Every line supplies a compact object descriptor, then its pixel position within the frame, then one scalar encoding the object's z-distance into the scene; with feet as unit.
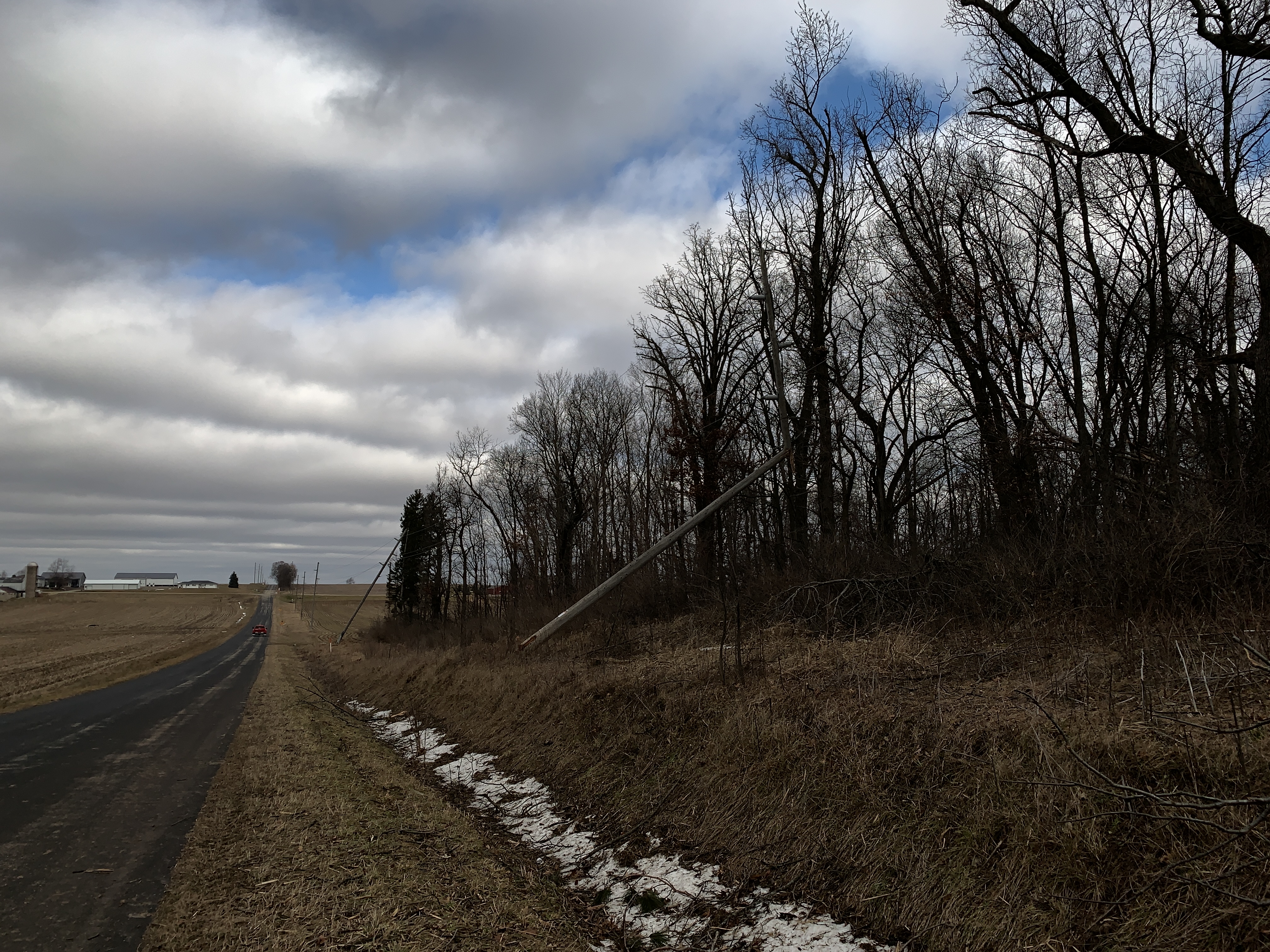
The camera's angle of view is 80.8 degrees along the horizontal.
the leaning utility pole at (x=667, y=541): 40.47
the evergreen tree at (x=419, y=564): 175.22
